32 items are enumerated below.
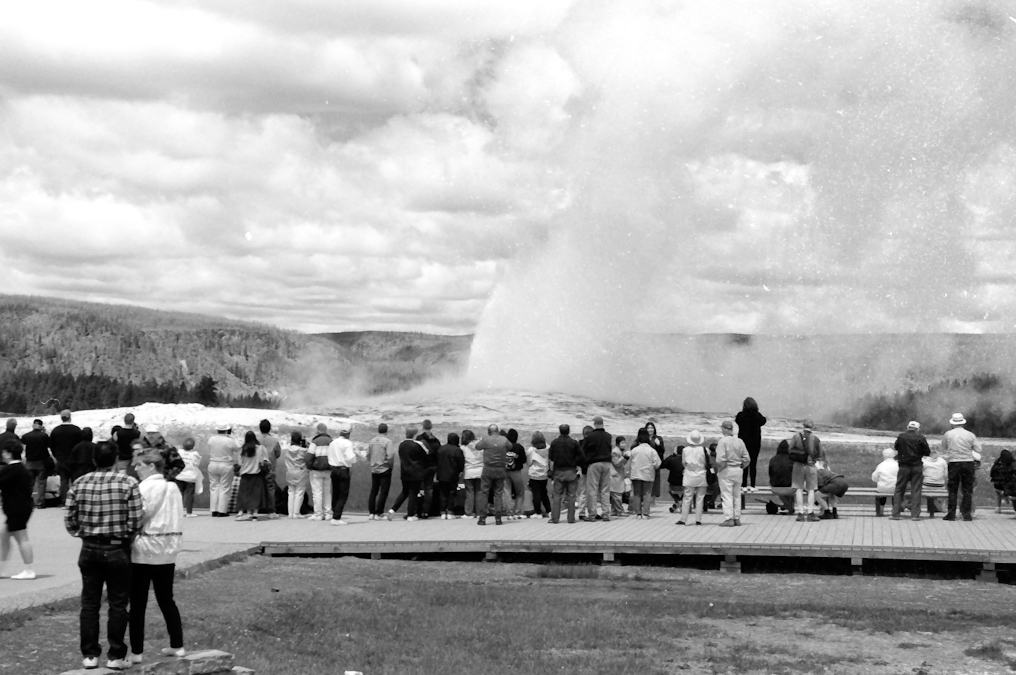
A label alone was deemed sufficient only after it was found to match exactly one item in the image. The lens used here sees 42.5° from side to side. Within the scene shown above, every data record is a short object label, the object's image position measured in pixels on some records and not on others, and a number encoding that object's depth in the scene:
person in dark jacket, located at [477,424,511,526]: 22.75
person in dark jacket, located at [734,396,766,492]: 24.23
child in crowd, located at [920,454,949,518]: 24.00
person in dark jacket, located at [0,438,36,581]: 14.66
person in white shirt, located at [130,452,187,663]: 10.67
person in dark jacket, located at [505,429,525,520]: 23.75
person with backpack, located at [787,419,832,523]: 22.36
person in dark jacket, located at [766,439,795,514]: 23.58
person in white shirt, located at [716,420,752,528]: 21.61
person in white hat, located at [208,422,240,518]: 24.12
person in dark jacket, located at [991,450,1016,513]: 23.70
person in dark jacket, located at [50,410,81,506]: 23.02
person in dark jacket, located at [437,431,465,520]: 23.40
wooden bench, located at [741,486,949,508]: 23.94
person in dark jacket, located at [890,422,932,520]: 22.52
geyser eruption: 93.00
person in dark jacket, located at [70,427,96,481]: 20.73
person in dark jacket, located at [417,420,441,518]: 23.50
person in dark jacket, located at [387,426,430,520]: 23.12
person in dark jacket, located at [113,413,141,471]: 19.81
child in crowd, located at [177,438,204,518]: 23.89
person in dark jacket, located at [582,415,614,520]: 22.78
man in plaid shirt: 10.41
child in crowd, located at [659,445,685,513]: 24.53
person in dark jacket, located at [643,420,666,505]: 23.98
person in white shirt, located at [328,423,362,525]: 23.00
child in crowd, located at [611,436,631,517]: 24.67
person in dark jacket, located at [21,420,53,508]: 23.73
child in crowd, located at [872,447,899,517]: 24.25
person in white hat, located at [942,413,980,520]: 21.95
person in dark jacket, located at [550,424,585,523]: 22.59
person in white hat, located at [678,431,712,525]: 21.95
